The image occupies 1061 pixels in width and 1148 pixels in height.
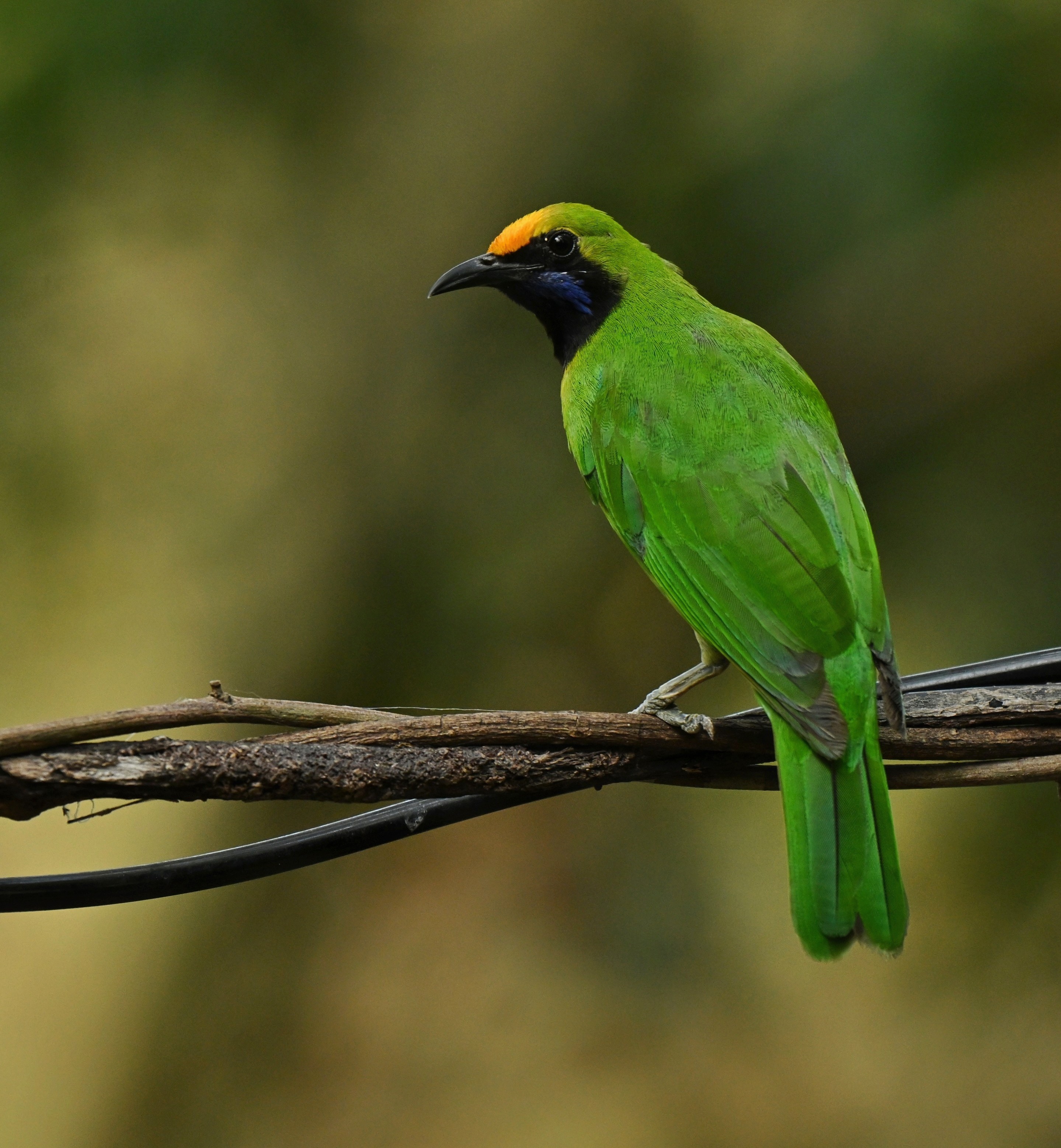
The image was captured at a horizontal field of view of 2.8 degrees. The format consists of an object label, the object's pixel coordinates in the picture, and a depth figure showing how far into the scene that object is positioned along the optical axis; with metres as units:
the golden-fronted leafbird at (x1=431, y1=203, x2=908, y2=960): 3.72
